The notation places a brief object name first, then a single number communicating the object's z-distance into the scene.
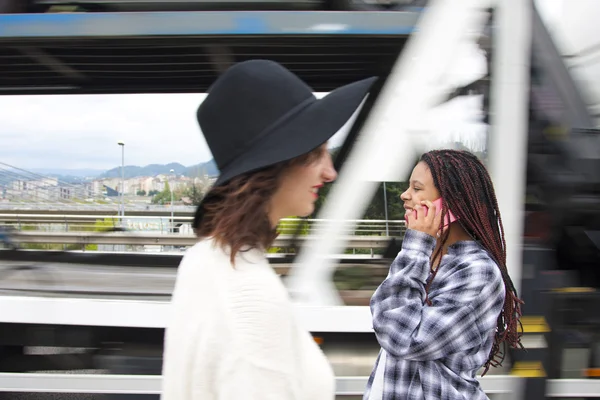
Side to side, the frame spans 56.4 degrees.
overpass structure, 2.32
